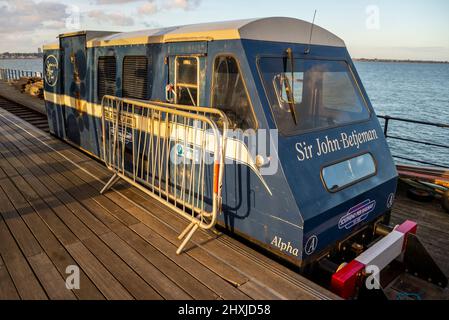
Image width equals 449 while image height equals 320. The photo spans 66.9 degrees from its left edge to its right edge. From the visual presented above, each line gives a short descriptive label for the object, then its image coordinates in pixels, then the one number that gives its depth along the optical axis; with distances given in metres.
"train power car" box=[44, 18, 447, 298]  3.56
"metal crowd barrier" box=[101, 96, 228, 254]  3.62
